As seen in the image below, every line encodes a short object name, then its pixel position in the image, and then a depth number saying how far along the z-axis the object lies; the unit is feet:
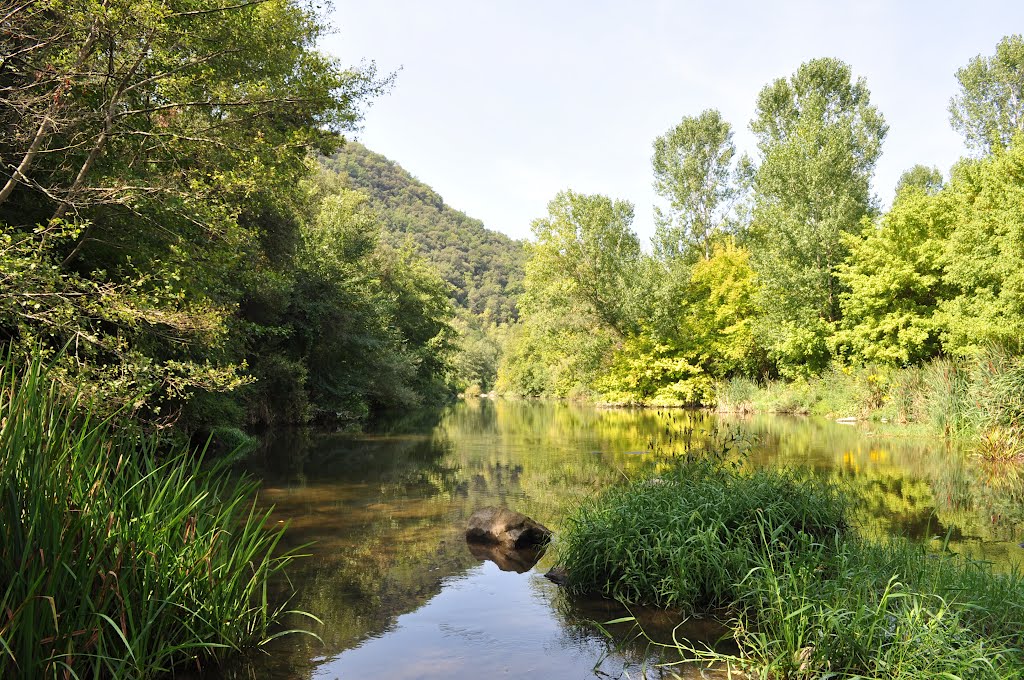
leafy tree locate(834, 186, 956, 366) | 76.33
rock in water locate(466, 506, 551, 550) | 25.76
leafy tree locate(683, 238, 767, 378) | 115.34
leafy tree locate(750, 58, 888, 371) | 97.25
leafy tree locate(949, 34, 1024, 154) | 118.83
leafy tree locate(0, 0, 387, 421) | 24.13
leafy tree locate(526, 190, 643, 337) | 130.31
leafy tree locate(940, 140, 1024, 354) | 54.85
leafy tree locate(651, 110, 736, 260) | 139.85
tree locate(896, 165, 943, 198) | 166.09
